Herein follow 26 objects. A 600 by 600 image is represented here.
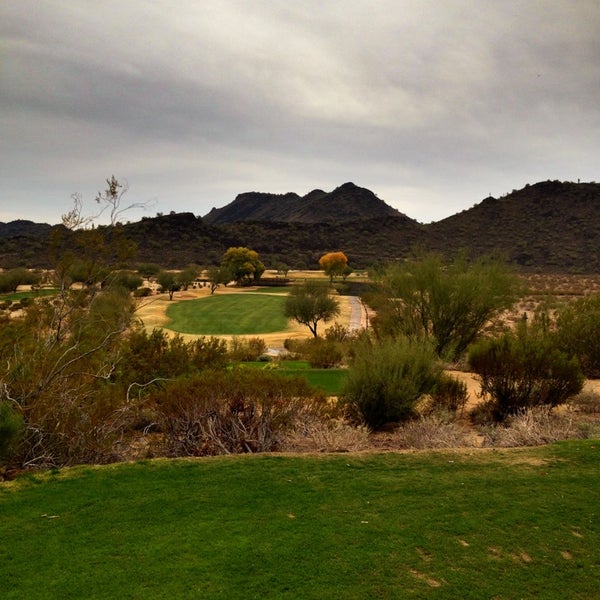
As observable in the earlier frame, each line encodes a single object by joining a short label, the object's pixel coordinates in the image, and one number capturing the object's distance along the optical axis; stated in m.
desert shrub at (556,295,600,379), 19.03
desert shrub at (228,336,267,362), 28.44
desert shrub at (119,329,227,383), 14.75
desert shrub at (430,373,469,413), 13.77
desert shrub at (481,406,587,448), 9.64
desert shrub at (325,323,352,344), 33.53
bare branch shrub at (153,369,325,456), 10.02
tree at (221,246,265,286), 96.06
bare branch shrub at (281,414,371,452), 9.59
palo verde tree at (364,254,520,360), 22.09
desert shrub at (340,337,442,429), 12.52
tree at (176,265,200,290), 80.69
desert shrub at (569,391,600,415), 13.55
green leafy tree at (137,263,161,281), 88.54
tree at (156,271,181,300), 73.94
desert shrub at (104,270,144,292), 63.34
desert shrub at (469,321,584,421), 13.07
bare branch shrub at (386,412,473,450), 9.75
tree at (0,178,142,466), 8.59
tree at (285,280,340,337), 46.09
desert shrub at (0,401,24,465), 7.32
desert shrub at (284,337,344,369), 25.44
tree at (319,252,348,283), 101.00
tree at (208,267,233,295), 85.56
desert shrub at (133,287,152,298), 63.22
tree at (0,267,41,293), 66.94
